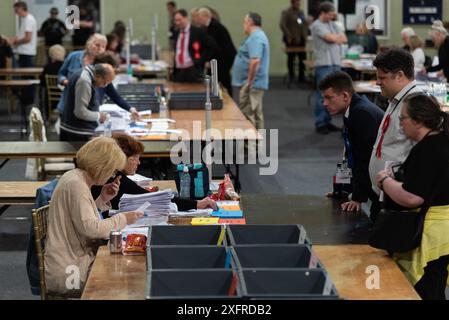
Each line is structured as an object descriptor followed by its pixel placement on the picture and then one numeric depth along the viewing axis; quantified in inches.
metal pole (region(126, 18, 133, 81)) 472.0
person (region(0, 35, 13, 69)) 560.1
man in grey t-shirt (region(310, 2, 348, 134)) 452.1
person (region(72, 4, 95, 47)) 682.2
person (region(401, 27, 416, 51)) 508.1
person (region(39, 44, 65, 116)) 471.8
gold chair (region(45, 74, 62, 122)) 464.8
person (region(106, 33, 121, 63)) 508.1
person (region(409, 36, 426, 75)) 491.2
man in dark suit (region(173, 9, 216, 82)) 458.0
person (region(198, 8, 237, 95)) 467.3
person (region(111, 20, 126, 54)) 576.9
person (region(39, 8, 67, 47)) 666.8
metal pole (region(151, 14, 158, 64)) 527.9
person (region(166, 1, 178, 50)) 666.5
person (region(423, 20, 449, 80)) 421.7
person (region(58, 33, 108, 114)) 345.1
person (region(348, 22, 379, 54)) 624.4
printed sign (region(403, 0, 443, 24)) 709.9
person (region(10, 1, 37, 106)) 597.3
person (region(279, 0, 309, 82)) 692.1
